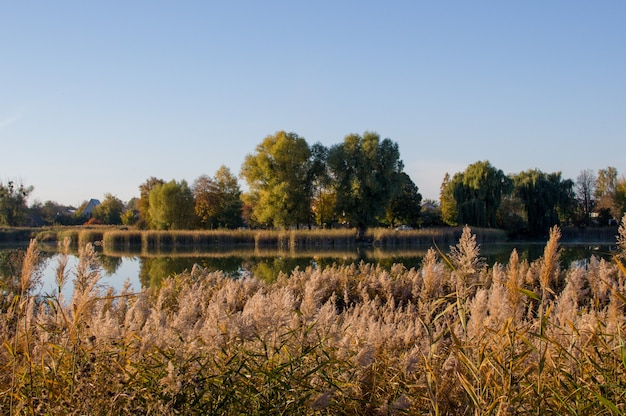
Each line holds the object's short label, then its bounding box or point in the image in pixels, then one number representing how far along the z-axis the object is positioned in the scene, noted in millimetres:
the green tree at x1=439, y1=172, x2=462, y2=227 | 53097
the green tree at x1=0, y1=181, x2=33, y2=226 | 47844
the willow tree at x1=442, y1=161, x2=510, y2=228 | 48938
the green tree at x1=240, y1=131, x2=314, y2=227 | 46031
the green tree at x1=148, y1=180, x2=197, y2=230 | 50156
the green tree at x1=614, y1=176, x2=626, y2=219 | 50344
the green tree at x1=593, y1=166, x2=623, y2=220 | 52625
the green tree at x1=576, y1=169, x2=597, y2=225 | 60597
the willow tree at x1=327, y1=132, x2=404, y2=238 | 46531
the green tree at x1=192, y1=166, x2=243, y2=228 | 55594
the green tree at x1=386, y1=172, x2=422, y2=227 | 59781
